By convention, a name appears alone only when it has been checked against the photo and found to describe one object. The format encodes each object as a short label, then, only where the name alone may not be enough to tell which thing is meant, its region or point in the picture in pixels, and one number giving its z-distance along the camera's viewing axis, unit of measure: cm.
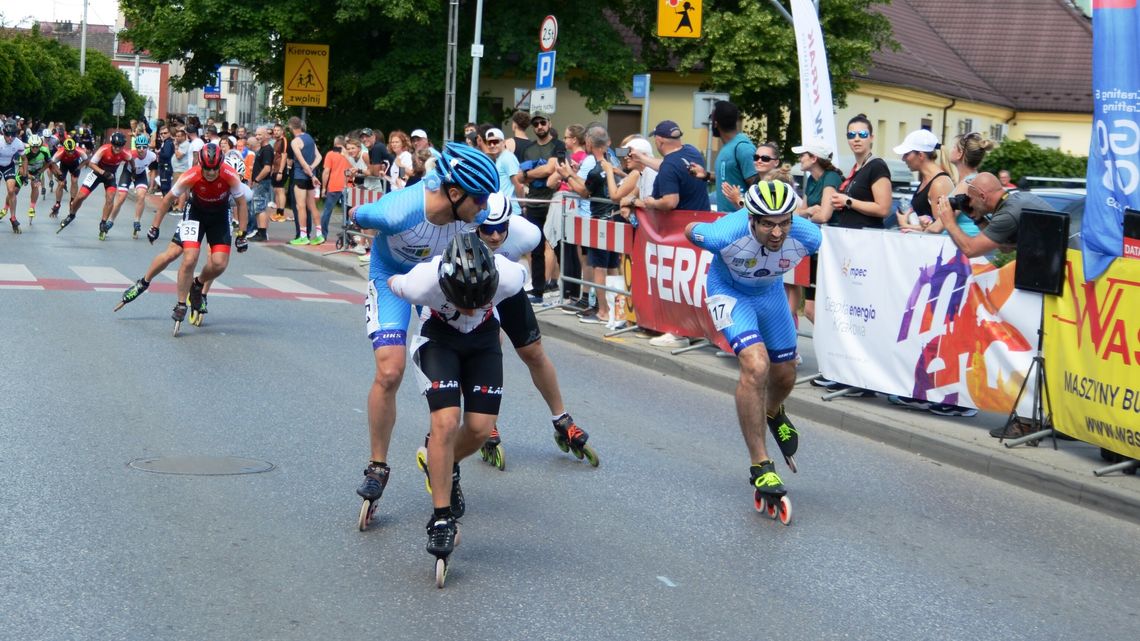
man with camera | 971
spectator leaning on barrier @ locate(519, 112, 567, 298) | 1670
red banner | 1298
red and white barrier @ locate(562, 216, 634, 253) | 1435
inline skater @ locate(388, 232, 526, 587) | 598
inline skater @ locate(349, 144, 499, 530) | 636
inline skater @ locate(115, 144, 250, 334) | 1348
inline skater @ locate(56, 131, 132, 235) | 2314
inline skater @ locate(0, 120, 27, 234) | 2689
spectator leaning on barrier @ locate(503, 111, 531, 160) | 1670
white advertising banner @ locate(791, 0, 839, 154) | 1470
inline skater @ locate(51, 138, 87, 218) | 2988
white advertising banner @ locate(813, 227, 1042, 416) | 972
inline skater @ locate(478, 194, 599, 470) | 827
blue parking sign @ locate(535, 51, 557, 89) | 2125
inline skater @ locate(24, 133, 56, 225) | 2855
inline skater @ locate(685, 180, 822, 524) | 767
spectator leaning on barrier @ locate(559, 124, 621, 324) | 1508
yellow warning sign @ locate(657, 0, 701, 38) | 2216
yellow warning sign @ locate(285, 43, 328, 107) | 3566
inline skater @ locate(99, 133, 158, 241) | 2492
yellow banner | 845
